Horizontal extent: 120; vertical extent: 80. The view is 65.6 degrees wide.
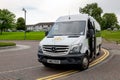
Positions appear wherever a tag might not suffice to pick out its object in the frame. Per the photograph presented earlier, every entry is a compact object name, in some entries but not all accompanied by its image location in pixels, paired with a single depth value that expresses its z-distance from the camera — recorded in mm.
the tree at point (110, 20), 47430
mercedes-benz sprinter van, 3675
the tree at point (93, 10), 35642
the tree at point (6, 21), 33499
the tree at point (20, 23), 50272
